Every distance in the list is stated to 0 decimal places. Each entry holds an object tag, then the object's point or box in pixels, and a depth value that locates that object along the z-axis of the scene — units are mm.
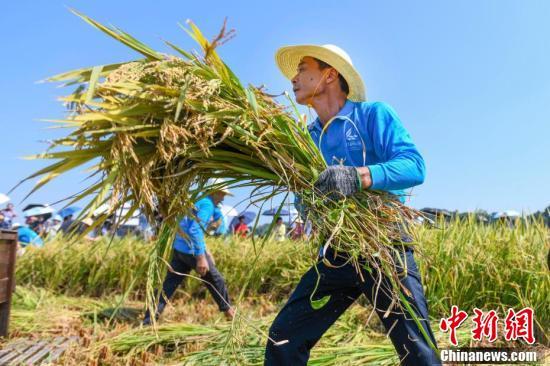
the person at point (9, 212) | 10377
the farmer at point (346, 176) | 1907
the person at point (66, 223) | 8250
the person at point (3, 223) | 8648
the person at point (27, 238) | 6762
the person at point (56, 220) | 12280
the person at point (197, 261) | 4262
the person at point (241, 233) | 6892
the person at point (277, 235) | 6027
